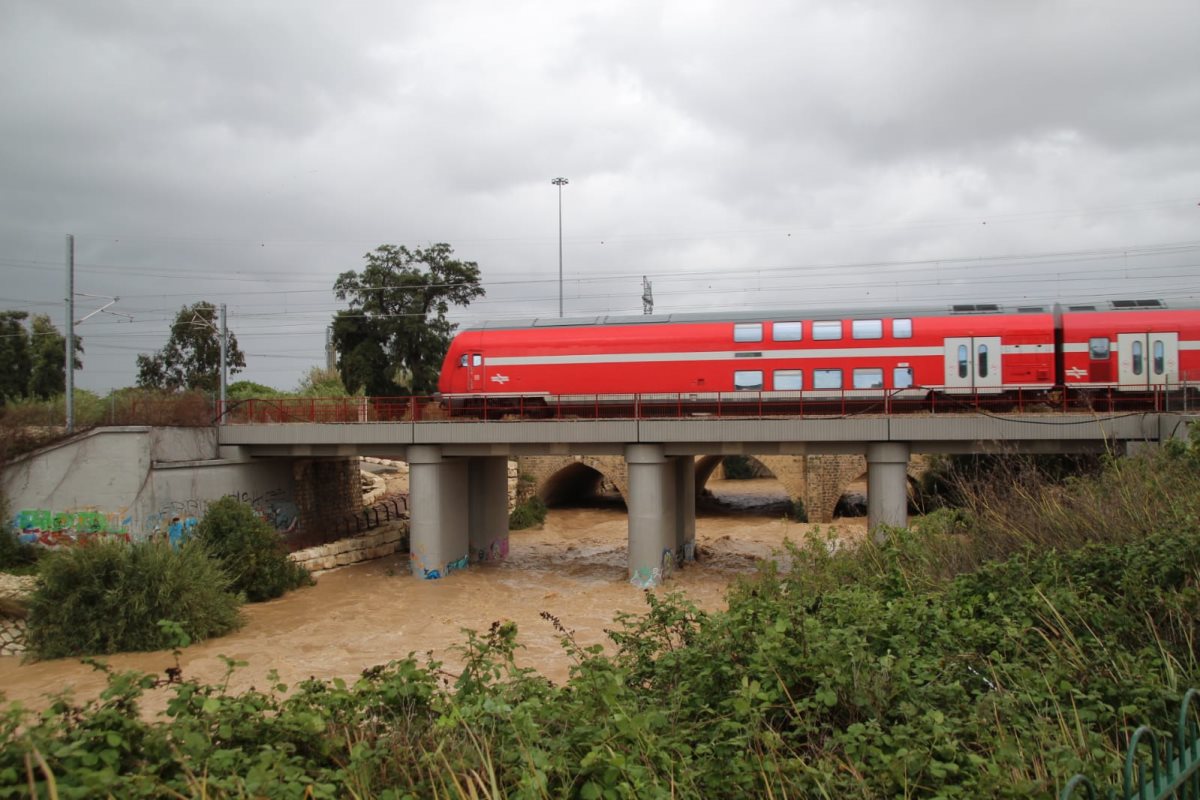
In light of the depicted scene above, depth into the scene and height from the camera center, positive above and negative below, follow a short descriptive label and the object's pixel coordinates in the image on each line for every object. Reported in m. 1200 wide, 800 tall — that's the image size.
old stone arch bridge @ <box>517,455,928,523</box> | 34.38 -2.90
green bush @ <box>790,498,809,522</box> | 35.22 -4.65
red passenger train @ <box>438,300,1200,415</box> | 21.17 +1.42
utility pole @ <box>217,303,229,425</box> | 24.26 +1.26
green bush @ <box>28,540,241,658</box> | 16.05 -3.78
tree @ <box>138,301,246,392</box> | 43.53 +2.94
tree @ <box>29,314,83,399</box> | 37.53 +2.47
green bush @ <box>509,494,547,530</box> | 35.19 -4.72
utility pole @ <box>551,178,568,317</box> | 43.72 +12.33
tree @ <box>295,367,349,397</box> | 46.09 +1.68
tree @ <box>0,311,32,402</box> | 36.62 +2.78
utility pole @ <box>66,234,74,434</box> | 21.93 +2.45
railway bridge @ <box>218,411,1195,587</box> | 19.39 -0.98
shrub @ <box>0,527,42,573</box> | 19.75 -3.49
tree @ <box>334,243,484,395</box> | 32.94 +3.77
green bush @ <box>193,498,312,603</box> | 20.97 -3.62
